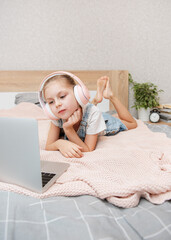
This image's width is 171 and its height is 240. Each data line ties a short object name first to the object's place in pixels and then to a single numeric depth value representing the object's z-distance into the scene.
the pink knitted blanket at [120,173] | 0.75
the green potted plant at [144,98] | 2.47
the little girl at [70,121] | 1.09
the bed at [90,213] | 0.59
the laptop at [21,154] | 0.69
